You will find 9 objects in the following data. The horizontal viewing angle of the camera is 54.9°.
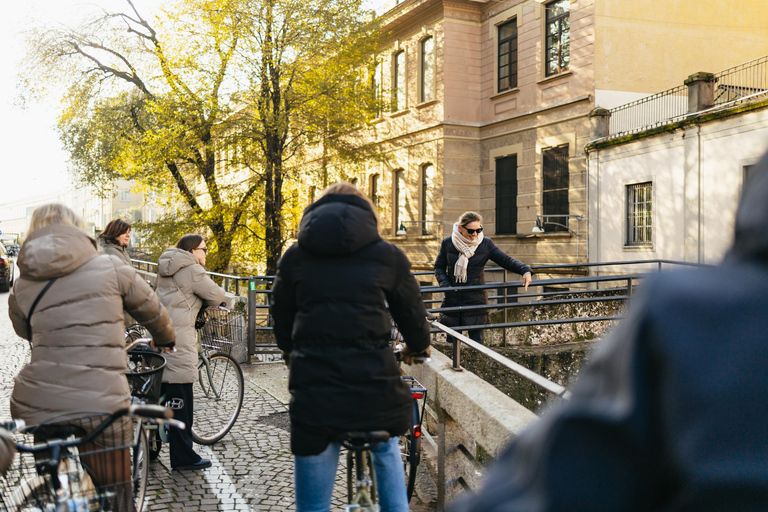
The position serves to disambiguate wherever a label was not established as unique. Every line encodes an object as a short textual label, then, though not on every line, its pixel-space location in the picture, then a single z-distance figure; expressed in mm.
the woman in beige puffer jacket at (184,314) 6074
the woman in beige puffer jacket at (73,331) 3416
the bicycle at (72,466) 2867
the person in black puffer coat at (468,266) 8453
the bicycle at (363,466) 3152
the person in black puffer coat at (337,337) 3096
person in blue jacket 590
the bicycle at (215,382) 6945
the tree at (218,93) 20922
